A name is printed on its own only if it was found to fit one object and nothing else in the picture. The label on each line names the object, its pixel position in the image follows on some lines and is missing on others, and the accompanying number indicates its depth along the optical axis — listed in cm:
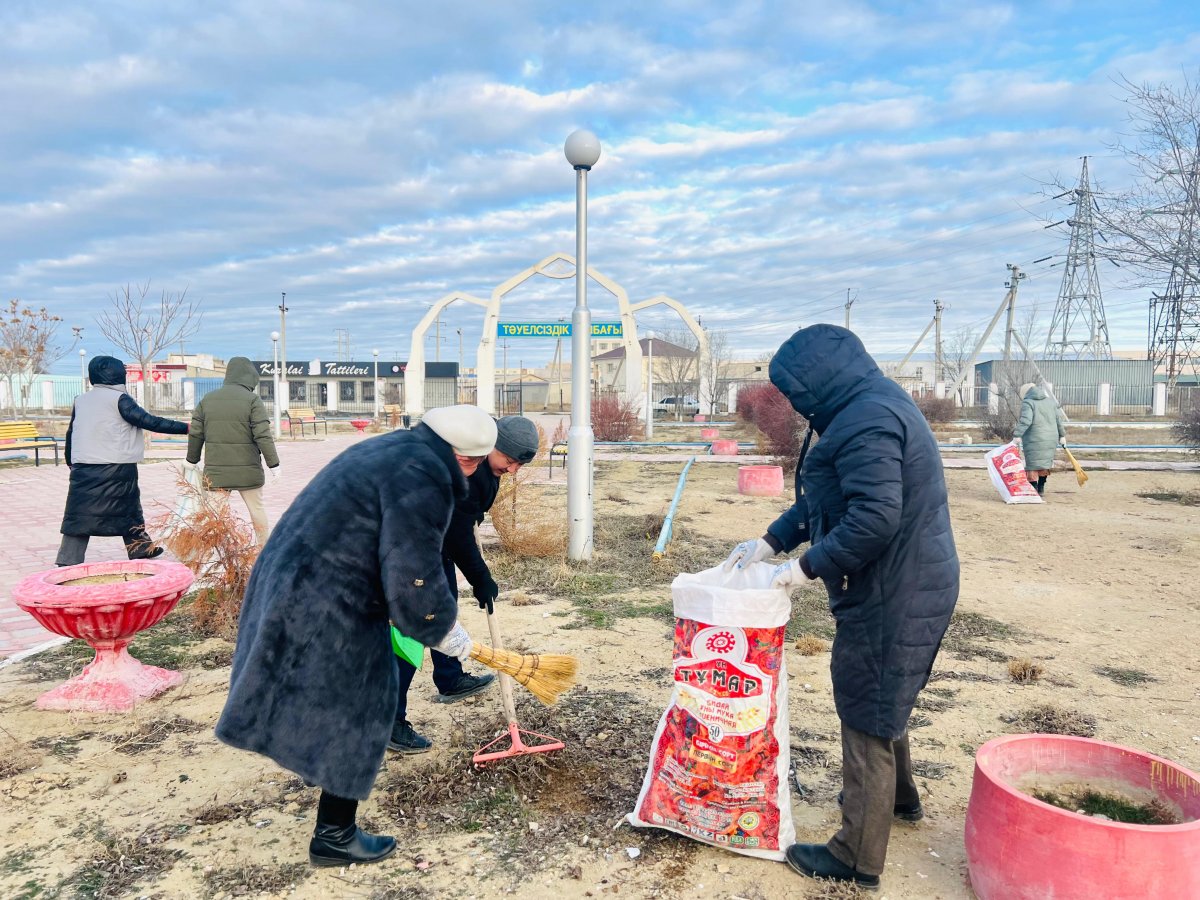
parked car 4373
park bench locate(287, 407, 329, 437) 3249
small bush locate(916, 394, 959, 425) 2979
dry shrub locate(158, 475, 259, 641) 514
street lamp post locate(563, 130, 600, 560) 702
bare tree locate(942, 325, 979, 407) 4956
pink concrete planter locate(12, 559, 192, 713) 375
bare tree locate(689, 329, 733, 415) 4170
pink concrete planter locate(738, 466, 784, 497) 1210
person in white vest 532
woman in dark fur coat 238
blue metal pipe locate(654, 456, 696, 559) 711
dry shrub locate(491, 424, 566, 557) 719
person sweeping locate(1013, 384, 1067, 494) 1080
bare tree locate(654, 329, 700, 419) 4748
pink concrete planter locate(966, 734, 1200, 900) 206
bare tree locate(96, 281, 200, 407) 1964
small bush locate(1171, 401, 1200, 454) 1619
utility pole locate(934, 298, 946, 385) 4056
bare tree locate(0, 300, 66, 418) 2566
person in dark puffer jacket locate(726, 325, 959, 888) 235
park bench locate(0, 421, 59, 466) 1476
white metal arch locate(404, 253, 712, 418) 2872
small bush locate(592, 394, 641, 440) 2455
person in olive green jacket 609
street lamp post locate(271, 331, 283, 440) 2446
